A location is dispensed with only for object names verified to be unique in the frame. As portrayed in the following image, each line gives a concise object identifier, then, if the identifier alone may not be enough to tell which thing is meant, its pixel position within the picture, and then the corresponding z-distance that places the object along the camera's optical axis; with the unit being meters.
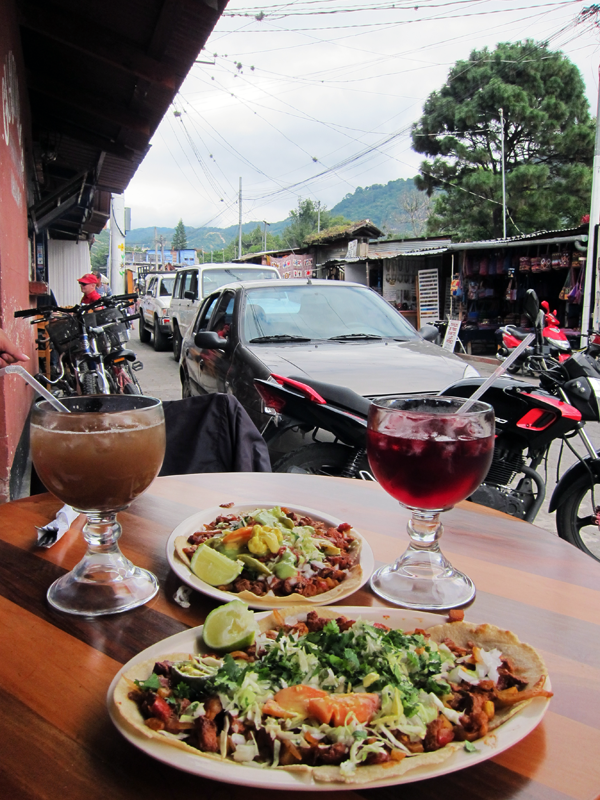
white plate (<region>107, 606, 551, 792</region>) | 0.55
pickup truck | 14.65
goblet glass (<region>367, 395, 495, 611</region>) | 0.97
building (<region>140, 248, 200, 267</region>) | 57.62
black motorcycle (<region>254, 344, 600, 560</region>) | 3.13
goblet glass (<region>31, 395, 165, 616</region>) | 0.93
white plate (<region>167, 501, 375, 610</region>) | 0.92
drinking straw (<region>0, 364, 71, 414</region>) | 0.99
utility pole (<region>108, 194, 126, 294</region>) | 14.64
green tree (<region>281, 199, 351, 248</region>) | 68.75
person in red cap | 9.53
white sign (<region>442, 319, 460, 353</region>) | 13.25
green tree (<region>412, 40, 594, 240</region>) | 25.05
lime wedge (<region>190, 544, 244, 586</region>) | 0.96
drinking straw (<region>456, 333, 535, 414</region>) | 1.06
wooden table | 0.60
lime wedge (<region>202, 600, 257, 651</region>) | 0.75
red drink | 0.97
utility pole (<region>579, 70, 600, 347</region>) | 12.09
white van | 10.27
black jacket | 2.34
